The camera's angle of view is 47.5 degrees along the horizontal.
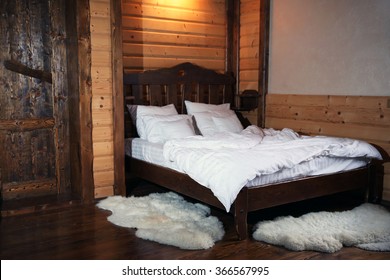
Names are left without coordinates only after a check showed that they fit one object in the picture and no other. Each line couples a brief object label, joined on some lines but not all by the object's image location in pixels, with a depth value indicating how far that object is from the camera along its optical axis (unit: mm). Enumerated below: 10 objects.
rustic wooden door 4305
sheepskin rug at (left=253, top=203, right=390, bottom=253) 3191
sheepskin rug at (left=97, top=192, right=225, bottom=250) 3277
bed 3525
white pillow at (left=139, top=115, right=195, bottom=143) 4839
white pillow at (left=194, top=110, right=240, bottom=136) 5222
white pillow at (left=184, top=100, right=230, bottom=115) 5500
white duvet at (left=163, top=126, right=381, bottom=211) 3389
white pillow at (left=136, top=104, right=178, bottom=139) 5016
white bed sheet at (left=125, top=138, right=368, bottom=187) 3641
